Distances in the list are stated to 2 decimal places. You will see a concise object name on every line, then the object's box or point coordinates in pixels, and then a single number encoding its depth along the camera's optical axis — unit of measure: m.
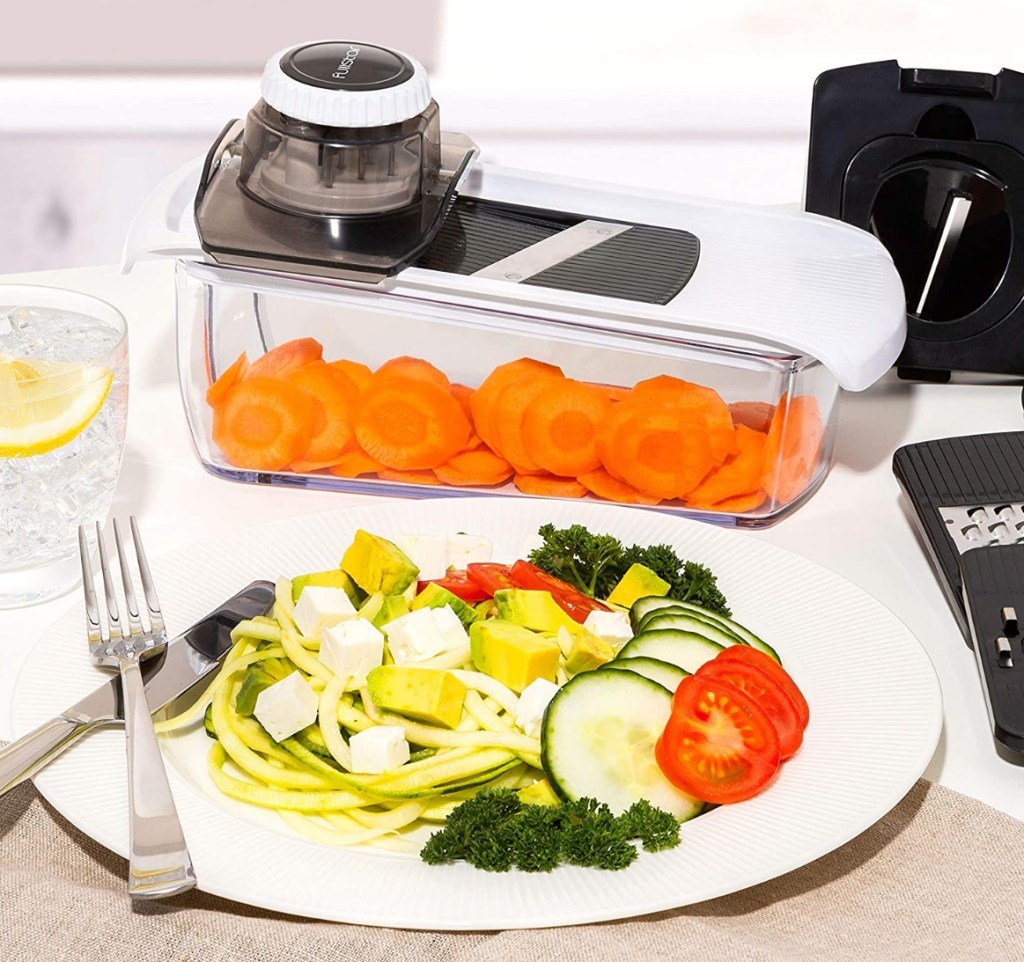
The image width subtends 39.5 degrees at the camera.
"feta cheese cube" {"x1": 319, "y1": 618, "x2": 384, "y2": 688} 1.06
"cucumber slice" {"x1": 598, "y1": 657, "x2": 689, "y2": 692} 1.02
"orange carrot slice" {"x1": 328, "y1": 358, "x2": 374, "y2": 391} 1.39
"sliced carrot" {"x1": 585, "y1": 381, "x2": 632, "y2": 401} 1.35
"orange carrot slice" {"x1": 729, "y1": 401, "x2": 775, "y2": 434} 1.35
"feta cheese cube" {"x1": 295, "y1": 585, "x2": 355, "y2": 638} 1.11
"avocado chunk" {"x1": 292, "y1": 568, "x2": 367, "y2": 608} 1.18
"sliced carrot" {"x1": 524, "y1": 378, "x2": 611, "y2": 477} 1.35
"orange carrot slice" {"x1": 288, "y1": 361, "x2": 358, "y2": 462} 1.38
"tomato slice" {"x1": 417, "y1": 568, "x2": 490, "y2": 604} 1.21
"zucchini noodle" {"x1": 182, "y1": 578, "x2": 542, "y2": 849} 1.00
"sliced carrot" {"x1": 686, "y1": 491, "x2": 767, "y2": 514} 1.39
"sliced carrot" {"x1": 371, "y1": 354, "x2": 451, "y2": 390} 1.38
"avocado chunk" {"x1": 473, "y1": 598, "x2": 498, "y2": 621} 1.17
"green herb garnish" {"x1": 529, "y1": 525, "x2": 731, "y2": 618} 1.24
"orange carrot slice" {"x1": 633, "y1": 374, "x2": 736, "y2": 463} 1.34
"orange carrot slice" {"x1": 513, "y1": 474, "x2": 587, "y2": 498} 1.41
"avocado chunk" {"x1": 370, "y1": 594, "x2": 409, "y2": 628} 1.14
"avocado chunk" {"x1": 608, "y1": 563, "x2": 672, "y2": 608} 1.21
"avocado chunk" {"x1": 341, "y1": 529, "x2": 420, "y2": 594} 1.18
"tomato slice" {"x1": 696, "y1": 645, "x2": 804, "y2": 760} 0.99
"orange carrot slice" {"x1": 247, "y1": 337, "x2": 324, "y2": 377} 1.38
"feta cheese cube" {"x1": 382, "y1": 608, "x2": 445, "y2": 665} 1.08
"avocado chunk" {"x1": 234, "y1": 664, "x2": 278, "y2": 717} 1.07
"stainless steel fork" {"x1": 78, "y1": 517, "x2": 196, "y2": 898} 0.86
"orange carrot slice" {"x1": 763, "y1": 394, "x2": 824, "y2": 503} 1.36
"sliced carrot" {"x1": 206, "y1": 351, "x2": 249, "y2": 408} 1.40
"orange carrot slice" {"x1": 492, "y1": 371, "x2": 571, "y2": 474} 1.36
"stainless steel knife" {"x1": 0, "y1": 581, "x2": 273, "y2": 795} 0.97
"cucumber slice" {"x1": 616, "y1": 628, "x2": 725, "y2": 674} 1.07
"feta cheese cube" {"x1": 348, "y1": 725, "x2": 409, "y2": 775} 1.01
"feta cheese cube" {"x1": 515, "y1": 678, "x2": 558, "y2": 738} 1.03
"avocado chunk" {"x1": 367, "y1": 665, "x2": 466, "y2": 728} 1.03
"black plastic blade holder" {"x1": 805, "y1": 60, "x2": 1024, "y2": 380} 1.55
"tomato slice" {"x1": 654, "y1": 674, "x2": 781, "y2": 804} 0.96
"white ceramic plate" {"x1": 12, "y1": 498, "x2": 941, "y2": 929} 0.88
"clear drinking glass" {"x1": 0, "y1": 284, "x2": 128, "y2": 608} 1.19
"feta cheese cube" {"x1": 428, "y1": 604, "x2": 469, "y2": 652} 1.09
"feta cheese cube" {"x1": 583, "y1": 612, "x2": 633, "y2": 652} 1.12
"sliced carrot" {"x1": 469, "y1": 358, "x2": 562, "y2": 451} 1.36
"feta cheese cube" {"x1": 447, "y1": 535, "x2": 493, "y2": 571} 1.24
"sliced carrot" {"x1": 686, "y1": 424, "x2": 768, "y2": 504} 1.37
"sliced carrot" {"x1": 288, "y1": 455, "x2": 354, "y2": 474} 1.43
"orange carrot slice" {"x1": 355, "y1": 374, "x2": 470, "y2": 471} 1.38
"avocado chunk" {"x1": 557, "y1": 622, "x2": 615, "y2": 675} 1.08
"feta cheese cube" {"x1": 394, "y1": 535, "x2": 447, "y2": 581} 1.22
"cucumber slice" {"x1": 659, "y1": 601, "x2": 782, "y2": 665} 1.12
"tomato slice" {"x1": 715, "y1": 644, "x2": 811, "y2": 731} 1.02
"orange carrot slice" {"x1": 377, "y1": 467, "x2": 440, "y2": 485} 1.42
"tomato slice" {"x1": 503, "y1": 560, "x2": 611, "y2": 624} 1.18
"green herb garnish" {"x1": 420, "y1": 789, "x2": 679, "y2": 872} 0.92
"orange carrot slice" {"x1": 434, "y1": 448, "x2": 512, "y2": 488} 1.41
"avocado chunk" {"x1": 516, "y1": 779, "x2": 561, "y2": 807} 0.99
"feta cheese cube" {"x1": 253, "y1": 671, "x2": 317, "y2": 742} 1.03
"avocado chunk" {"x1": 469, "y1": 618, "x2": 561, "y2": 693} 1.06
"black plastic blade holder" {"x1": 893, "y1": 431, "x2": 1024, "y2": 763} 1.10
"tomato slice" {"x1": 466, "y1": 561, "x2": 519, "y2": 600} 1.20
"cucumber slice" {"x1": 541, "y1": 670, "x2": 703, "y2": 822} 0.97
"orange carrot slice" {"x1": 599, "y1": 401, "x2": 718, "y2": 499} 1.34
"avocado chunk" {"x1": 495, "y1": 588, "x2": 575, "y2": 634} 1.12
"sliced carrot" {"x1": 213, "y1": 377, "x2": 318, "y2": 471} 1.39
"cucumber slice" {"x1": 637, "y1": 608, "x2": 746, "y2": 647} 1.09
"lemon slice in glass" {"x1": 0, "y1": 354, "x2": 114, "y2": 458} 1.18
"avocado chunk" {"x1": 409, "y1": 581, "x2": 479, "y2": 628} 1.14
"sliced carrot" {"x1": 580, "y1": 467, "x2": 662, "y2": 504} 1.39
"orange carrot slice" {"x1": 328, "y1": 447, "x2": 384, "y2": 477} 1.42
